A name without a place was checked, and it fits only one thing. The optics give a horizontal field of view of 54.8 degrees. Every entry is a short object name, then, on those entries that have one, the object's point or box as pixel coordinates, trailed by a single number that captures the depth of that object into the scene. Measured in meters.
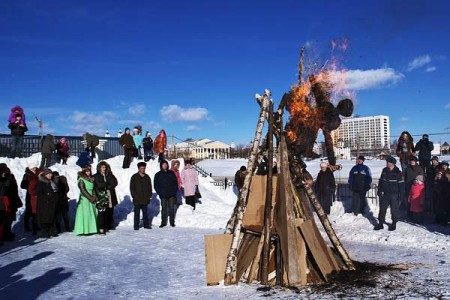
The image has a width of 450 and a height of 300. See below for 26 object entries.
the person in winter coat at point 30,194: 11.70
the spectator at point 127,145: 18.23
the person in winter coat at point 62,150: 18.19
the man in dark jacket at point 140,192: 12.80
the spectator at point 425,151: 13.56
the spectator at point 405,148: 13.88
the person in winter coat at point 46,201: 11.05
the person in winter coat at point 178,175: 15.39
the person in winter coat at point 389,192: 11.45
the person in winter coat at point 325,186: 13.43
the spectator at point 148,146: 19.70
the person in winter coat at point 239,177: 15.03
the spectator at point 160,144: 19.59
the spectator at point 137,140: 19.86
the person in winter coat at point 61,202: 11.75
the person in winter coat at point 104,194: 11.95
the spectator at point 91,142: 19.42
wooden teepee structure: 6.84
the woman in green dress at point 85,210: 11.58
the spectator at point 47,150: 16.58
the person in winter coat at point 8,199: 10.10
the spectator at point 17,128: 17.27
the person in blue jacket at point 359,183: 12.94
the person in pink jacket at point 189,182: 15.07
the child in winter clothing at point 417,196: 11.76
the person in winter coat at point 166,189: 13.20
